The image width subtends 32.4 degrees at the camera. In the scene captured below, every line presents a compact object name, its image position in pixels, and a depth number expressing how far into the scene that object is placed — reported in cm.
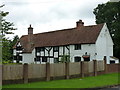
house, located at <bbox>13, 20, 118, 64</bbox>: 3600
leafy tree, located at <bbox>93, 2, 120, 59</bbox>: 4359
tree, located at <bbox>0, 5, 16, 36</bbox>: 1585
